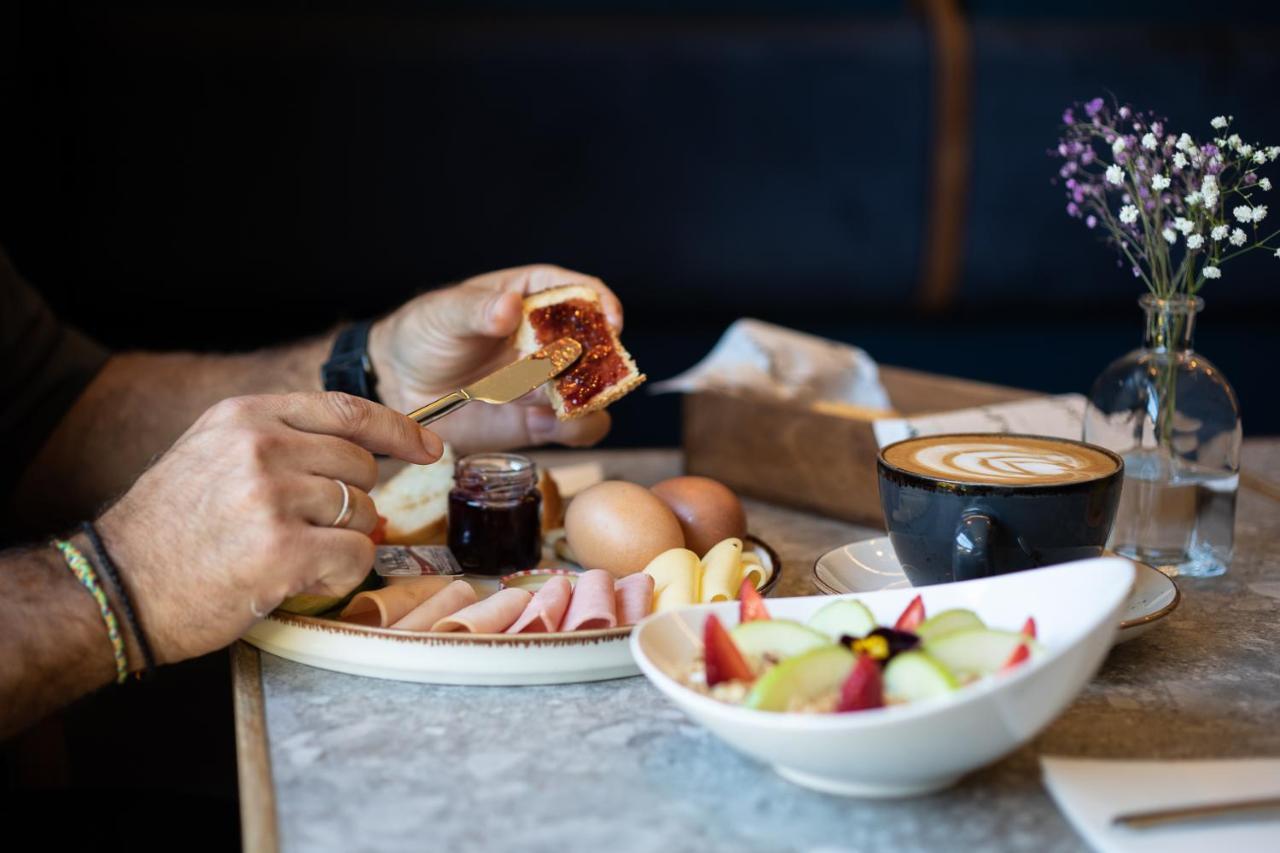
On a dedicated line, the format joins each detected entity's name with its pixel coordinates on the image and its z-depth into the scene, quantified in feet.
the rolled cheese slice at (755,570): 3.71
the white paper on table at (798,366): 6.11
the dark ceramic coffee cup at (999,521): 3.29
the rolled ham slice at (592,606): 3.29
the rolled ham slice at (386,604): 3.44
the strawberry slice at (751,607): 2.94
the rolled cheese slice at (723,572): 3.54
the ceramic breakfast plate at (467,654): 3.17
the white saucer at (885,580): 3.43
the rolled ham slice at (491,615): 3.27
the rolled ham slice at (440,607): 3.32
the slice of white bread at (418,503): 4.46
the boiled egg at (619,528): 3.94
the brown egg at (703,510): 4.16
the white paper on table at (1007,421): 4.85
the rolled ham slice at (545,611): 3.30
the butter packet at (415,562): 3.85
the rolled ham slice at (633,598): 3.38
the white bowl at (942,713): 2.38
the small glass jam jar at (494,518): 4.16
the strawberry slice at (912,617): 2.94
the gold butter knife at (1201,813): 2.48
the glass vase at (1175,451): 4.25
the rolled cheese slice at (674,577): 3.51
